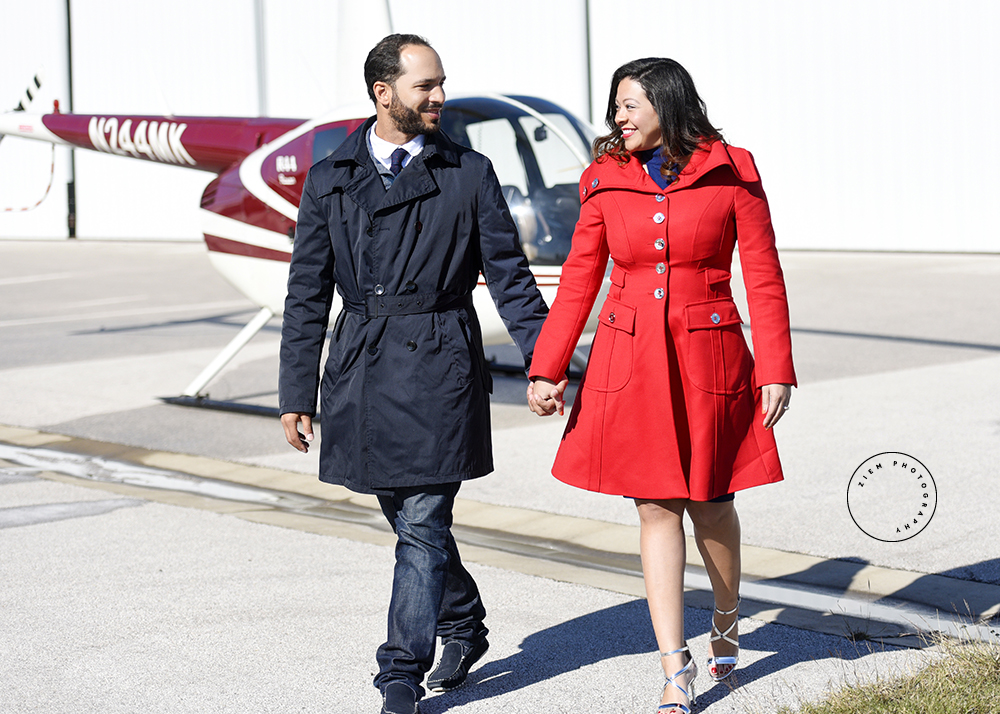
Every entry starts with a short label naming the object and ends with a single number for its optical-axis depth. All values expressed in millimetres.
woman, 6367
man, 6512
